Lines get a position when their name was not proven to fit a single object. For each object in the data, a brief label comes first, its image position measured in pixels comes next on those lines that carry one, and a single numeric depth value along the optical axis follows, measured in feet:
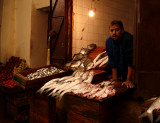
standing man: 10.62
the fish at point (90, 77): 10.15
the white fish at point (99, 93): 7.70
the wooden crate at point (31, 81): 10.24
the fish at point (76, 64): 13.43
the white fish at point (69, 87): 8.53
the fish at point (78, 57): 14.54
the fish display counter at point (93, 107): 7.41
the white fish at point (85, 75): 10.58
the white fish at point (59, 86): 8.91
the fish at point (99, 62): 12.63
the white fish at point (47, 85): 9.44
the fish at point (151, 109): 4.91
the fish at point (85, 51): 15.08
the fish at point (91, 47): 15.53
